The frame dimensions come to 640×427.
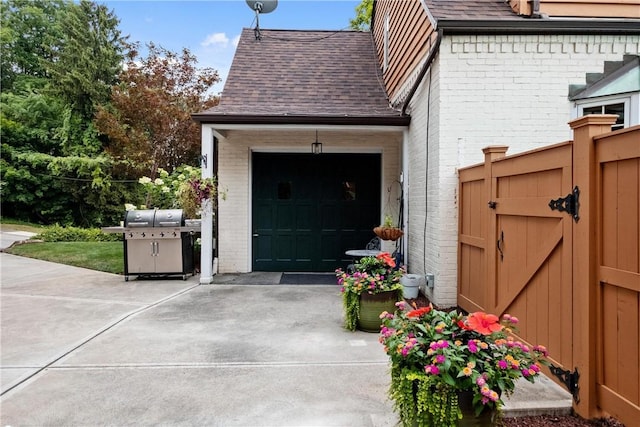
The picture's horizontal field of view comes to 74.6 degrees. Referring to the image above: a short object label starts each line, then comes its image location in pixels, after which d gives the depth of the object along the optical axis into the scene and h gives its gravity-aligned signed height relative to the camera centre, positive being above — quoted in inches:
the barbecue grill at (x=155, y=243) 289.3 -21.0
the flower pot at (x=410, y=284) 225.5 -39.9
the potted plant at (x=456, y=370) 78.4 -30.6
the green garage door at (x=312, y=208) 333.1 +2.4
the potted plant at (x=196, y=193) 272.2 +12.4
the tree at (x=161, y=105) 543.2 +139.5
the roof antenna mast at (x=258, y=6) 392.2 +193.1
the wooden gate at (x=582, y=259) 87.1 -12.8
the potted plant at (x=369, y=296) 176.1 -36.0
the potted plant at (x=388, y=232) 246.7 -12.7
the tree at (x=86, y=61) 809.5 +300.7
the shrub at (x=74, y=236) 497.7 -27.7
